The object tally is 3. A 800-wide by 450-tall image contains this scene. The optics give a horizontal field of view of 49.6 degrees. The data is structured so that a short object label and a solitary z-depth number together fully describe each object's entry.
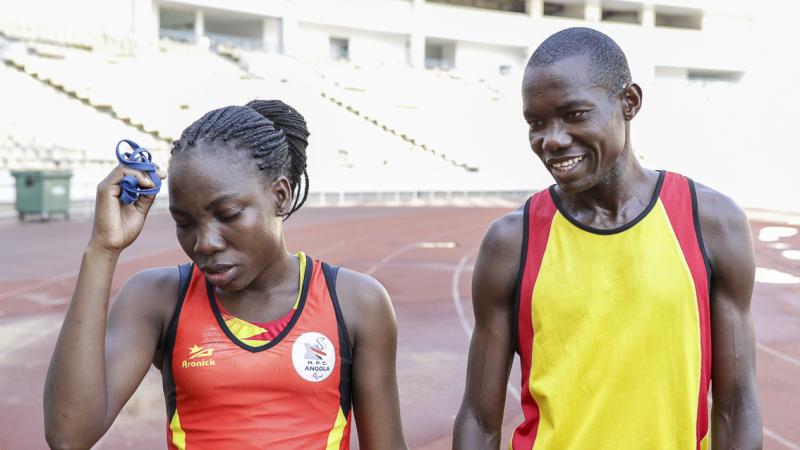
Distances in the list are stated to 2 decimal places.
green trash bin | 16.44
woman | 1.93
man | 2.00
